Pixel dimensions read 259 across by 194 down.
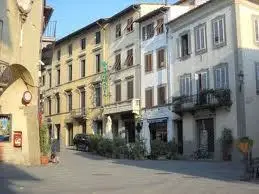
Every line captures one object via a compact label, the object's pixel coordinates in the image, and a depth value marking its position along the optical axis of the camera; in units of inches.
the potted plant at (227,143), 957.9
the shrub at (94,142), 1080.0
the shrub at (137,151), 945.8
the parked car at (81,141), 1185.9
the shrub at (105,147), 1002.1
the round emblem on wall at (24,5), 651.0
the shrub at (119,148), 972.6
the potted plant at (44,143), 724.2
